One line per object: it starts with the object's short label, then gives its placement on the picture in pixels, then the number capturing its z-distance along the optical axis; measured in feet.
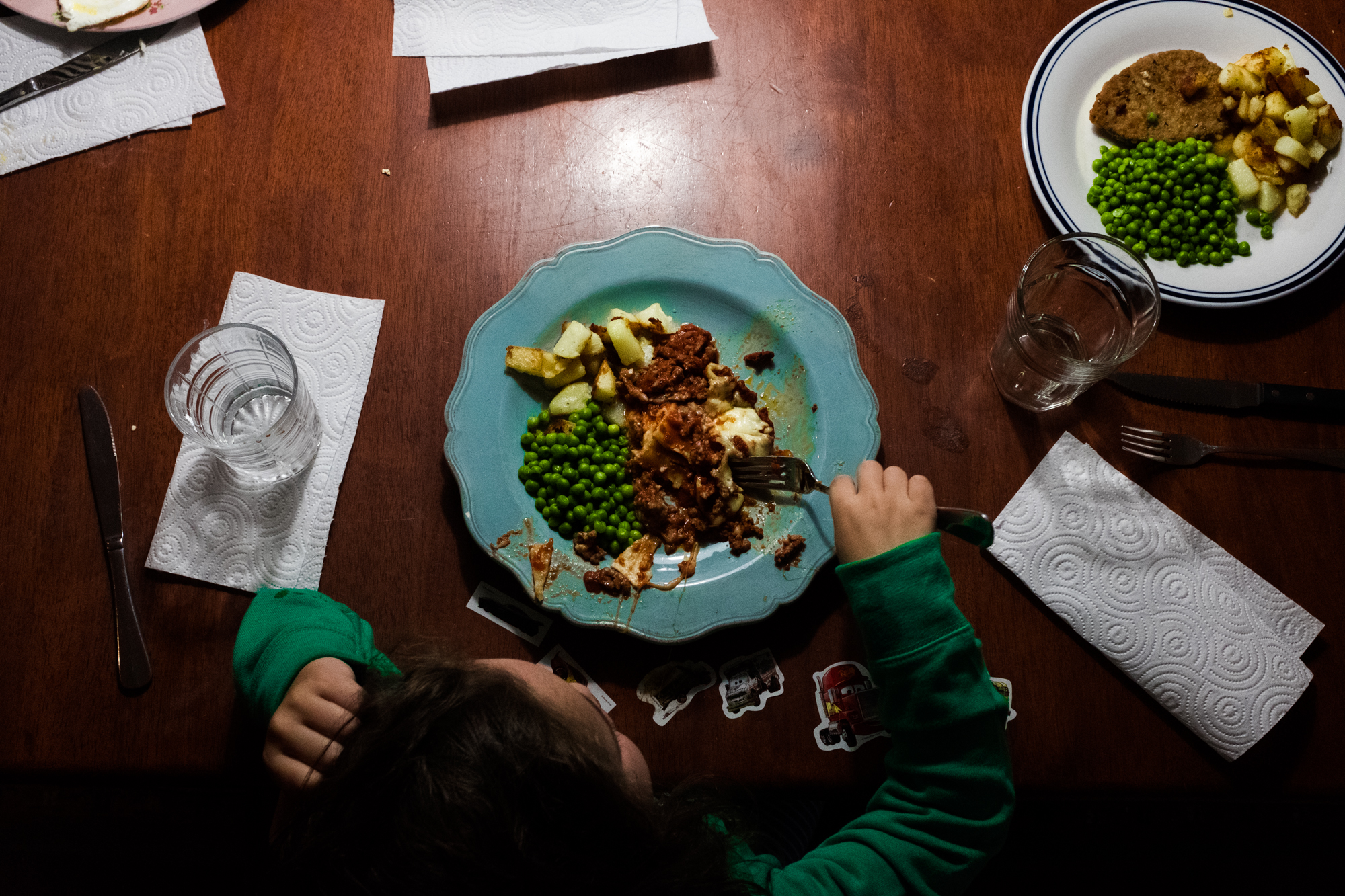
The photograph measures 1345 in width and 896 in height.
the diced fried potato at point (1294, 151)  2.42
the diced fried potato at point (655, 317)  2.34
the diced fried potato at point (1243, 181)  2.44
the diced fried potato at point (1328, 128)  2.42
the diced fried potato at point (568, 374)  2.32
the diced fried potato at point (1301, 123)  2.41
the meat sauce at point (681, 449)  2.24
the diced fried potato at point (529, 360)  2.28
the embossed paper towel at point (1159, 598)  2.21
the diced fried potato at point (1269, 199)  2.44
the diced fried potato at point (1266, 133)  2.44
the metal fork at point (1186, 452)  2.34
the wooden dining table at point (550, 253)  2.21
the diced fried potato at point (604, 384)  2.32
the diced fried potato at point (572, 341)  2.30
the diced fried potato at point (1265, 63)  2.45
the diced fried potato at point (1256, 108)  2.45
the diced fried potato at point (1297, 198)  2.44
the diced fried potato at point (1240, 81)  2.46
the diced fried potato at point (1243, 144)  2.47
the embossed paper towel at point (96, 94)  2.52
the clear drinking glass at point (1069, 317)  2.28
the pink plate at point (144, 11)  2.57
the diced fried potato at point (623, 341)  2.30
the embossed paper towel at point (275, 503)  2.26
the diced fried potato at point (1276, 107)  2.44
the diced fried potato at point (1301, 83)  2.44
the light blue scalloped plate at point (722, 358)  2.18
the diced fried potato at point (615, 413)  2.36
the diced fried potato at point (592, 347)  2.32
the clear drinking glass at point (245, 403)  2.23
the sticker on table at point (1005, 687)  2.24
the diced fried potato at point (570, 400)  2.32
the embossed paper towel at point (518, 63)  2.57
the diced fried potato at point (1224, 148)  2.49
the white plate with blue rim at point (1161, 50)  2.41
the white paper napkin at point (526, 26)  2.59
